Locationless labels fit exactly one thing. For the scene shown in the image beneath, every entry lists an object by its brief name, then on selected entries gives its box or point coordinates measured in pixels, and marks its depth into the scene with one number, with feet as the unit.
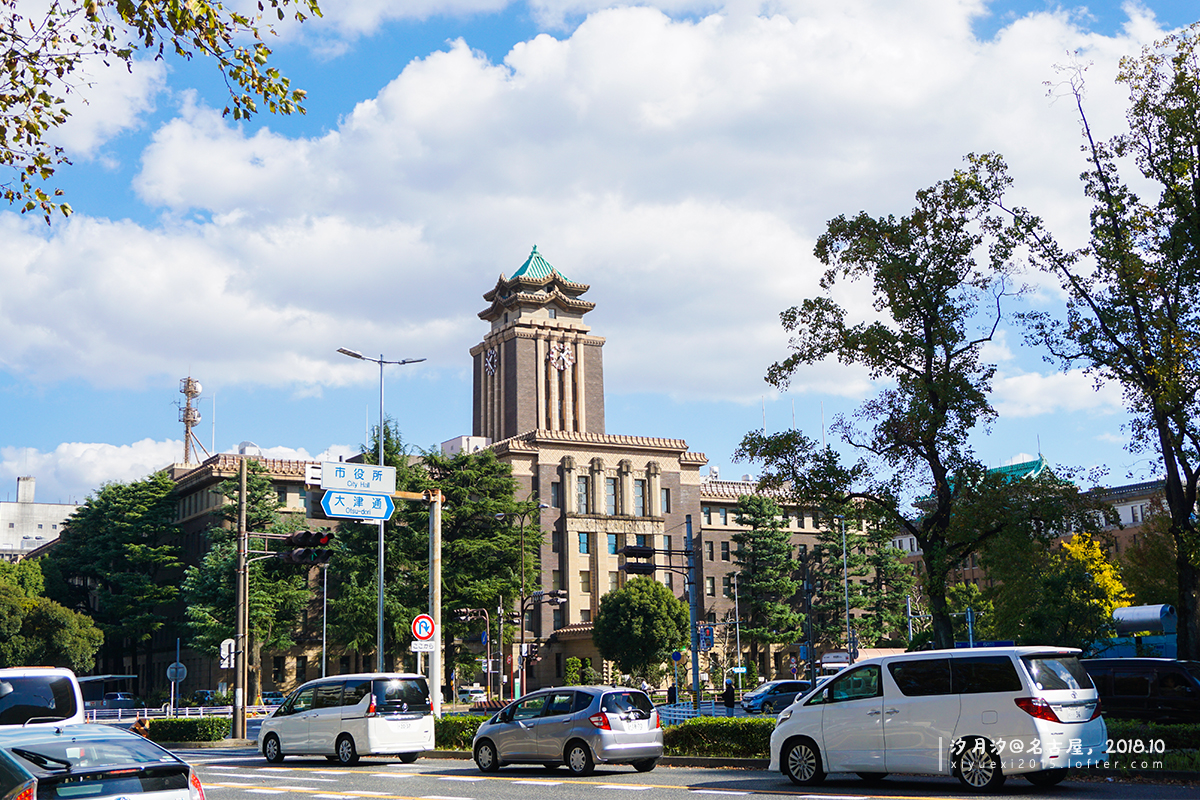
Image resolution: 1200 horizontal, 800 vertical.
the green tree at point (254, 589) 206.18
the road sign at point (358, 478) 90.07
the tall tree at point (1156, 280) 78.69
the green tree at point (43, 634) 226.17
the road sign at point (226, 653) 112.99
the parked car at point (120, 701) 227.81
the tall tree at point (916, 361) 82.38
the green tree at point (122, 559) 243.81
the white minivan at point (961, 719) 43.91
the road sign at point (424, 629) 84.89
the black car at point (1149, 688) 68.80
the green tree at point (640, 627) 223.71
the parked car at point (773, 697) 136.46
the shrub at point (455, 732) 84.33
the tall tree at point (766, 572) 256.32
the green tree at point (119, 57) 32.63
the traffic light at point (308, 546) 92.94
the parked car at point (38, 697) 46.55
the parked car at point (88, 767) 27.68
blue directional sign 89.15
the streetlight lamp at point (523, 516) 193.57
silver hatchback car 62.85
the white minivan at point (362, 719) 73.67
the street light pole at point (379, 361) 100.31
